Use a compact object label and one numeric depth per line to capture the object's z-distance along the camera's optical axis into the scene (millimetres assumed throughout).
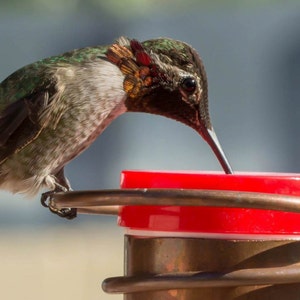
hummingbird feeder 1893
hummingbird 2062
